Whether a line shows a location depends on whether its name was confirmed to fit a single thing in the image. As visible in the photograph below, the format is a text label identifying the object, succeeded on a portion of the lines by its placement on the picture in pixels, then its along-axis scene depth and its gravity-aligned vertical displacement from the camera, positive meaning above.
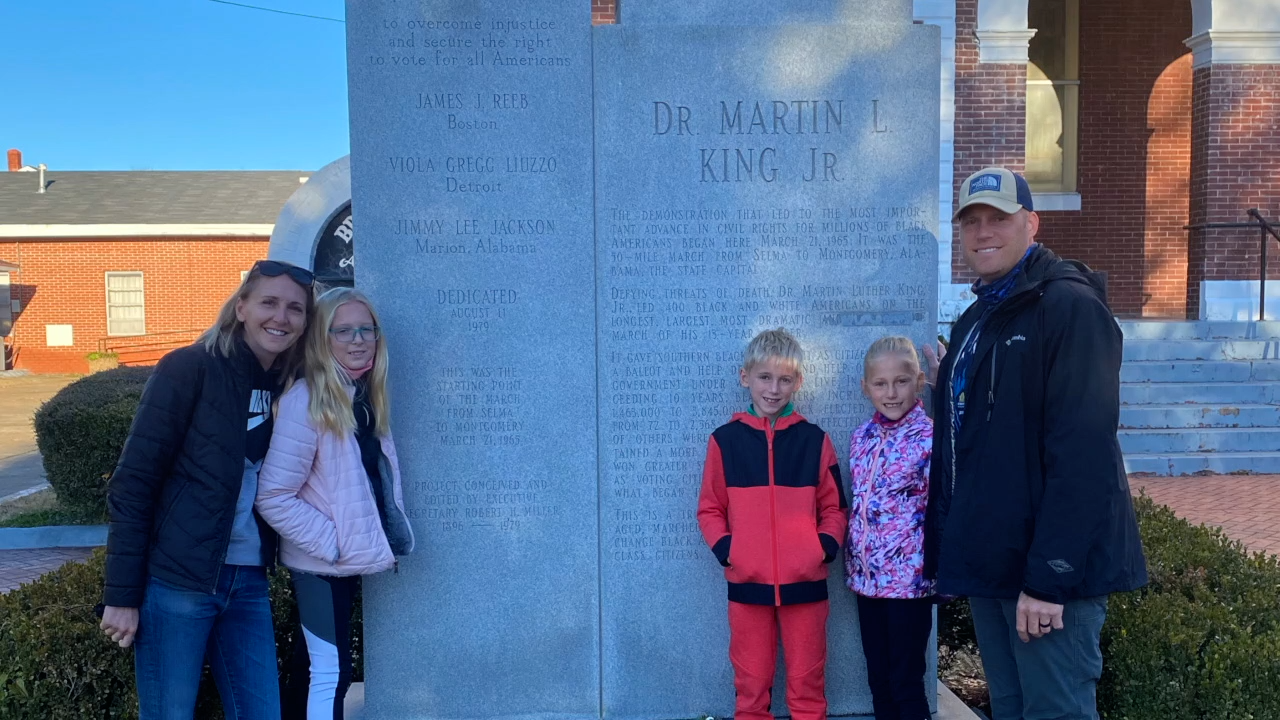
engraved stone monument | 3.72 +0.15
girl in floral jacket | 3.36 -0.74
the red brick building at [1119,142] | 14.71 +2.71
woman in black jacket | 2.76 -0.55
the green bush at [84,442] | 8.17 -0.98
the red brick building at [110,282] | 27.62 +1.34
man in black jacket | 2.53 -0.40
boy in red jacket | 3.40 -0.73
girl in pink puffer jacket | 3.08 -0.56
